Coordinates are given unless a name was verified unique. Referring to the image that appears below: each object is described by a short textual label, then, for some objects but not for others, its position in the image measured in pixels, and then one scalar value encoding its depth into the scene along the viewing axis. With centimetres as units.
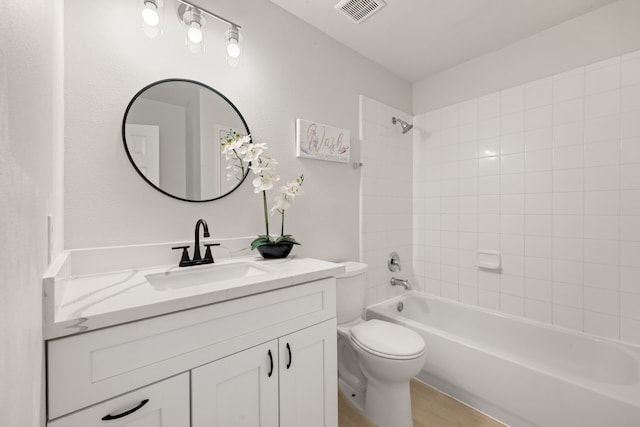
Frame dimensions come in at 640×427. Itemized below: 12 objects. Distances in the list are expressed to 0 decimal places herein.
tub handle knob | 233
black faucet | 119
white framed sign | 170
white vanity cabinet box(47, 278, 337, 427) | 64
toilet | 139
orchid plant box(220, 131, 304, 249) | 135
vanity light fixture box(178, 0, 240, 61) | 121
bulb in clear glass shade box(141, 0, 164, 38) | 111
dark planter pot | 138
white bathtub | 125
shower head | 242
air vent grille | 157
